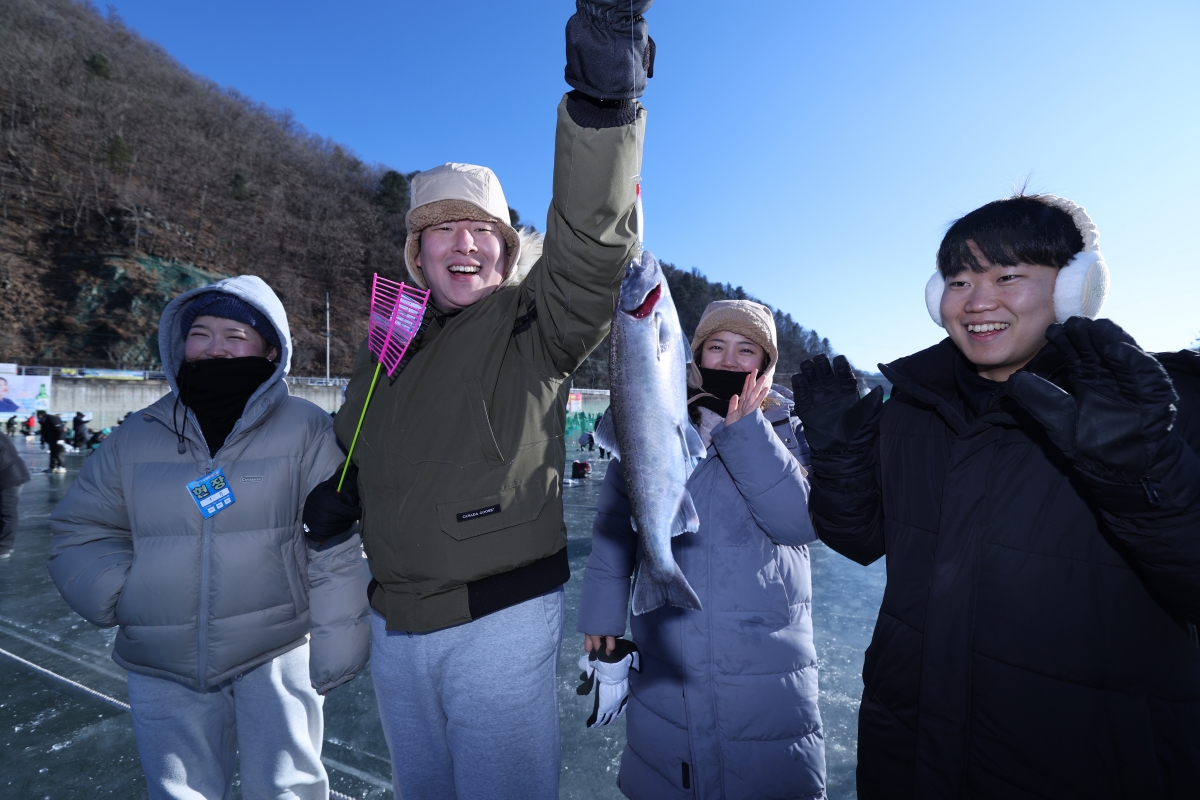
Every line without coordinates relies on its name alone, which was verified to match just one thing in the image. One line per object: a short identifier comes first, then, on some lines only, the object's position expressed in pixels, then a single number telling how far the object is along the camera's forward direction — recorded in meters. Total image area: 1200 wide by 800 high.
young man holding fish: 1.86
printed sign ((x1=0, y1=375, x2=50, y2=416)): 18.62
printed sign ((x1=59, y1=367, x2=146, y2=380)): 24.48
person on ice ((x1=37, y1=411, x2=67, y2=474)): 13.45
